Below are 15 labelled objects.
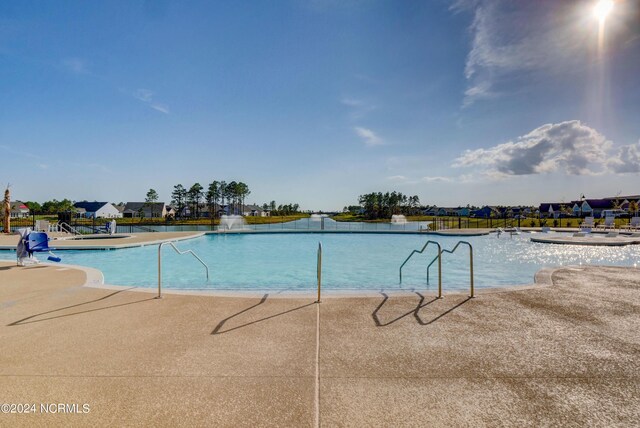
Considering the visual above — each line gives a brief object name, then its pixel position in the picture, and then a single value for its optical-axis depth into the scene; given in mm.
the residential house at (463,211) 125450
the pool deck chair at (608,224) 26859
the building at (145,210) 94625
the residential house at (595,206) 69812
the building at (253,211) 109800
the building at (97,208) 85738
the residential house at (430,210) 129500
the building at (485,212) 92562
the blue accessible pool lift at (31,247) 8789
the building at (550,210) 77631
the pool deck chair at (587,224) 25512
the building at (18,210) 72162
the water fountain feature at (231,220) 50209
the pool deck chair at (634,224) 24472
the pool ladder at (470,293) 5685
